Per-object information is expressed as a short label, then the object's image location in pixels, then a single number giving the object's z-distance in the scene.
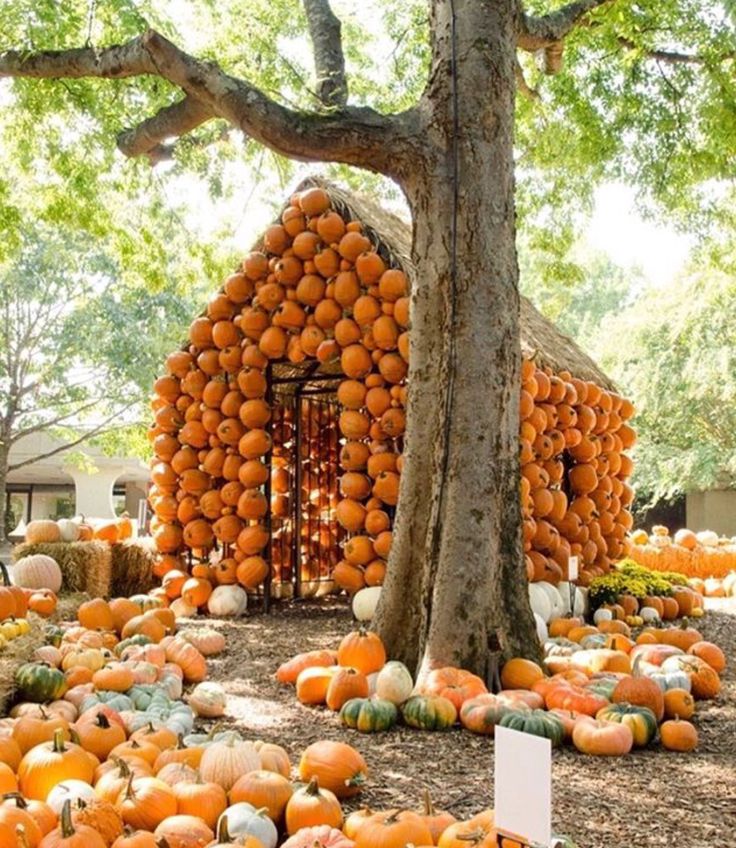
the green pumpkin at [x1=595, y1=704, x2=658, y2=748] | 4.34
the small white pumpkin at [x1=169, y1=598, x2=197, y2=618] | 8.55
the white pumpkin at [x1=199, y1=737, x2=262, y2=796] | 3.10
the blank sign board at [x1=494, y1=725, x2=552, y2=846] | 2.06
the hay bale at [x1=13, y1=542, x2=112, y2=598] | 8.96
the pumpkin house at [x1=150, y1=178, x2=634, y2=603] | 8.19
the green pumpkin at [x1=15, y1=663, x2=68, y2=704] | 4.45
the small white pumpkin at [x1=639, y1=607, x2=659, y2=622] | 8.75
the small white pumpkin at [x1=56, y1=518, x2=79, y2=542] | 9.59
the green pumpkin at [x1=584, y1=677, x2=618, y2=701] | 4.80
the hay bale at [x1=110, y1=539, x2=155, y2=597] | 9.41
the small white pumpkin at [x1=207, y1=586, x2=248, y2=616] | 8.49
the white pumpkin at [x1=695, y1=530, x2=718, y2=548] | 14.59
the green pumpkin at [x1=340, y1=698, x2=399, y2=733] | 4.51
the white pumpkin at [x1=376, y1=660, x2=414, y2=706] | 4.76
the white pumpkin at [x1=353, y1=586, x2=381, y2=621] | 7.71
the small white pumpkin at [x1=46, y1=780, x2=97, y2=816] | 2.81
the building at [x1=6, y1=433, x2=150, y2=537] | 21.62
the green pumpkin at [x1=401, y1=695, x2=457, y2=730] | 4.52
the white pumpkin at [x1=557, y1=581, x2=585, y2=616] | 8.38
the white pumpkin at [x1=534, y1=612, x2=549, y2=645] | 6.64
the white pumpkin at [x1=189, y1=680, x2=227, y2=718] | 4.70
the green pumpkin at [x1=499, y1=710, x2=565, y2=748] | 4.17
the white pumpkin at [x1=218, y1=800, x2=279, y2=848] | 2.72
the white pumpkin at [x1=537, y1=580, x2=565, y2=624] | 8.01
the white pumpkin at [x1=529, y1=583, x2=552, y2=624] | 7.64
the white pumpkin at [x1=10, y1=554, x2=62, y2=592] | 8.62
